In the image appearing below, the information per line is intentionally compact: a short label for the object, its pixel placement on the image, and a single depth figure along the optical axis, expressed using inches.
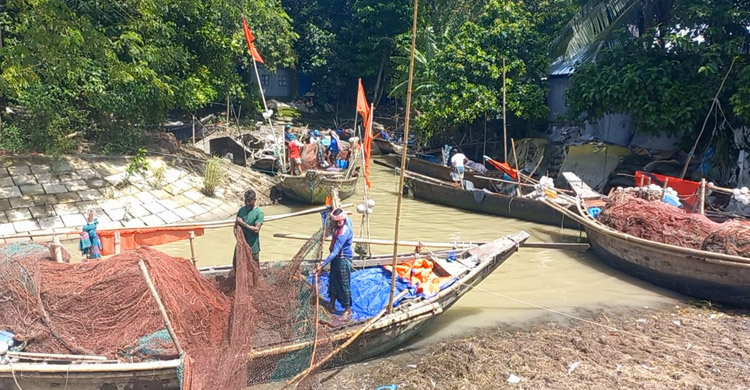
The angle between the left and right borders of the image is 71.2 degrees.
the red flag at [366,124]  284.8
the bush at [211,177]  551.8
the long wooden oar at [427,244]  296.7
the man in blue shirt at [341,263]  243.9
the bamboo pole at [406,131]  196.2
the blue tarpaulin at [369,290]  260.5
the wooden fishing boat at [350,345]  193.0
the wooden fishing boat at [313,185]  560.7
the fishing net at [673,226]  315.0
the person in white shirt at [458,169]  609.6
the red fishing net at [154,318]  207.0
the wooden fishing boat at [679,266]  307.1
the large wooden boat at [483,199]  506.9
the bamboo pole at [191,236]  285.0
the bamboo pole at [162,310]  187.5
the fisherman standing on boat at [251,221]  269.1
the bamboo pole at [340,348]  209.6
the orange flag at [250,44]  590.2
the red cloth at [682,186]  445.7
